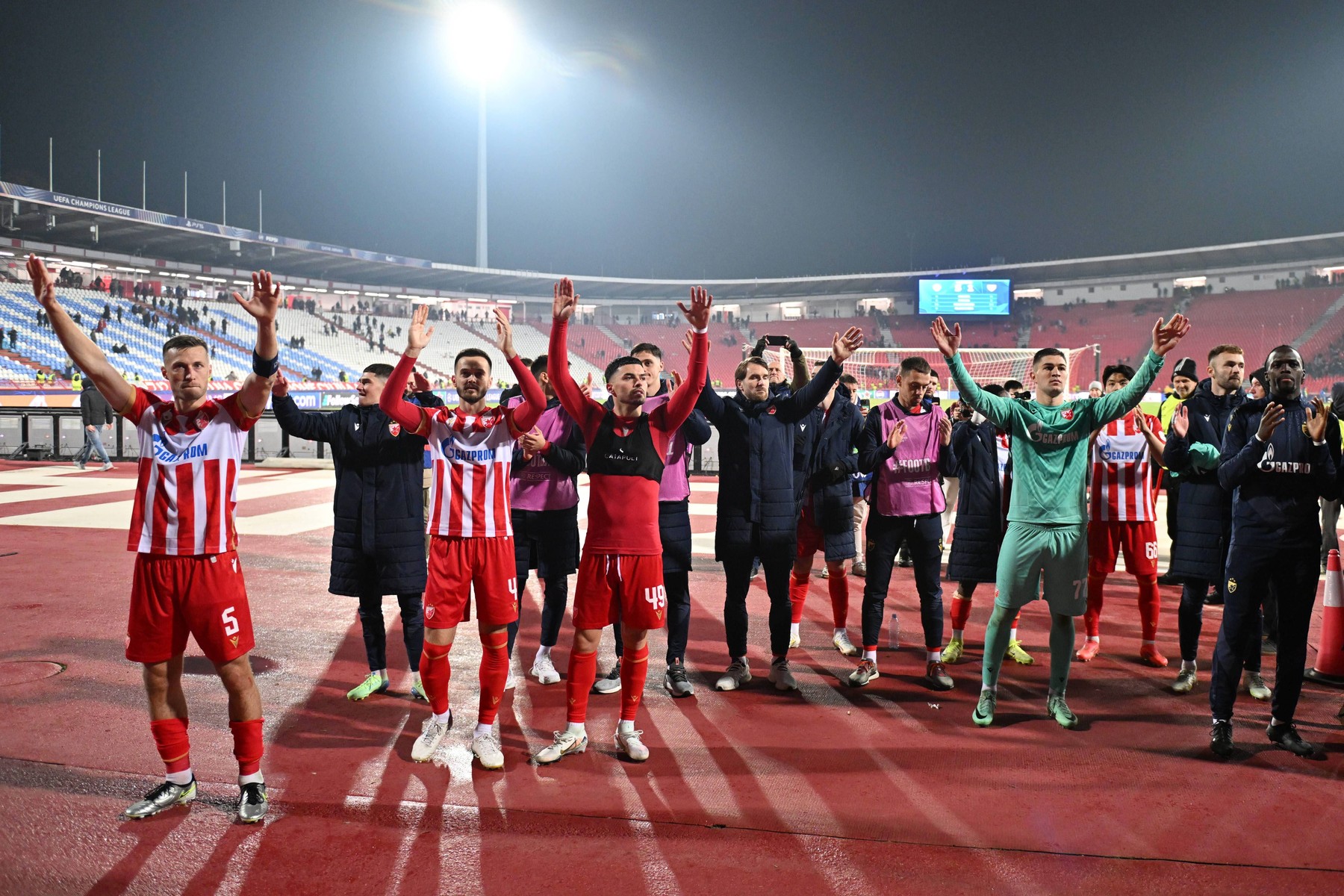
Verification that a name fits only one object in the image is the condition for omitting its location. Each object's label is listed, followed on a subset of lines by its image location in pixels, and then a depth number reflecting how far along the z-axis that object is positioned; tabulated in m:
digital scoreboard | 48.12
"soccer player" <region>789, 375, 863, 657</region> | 6.05
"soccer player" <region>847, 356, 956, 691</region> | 5.52
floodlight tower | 51.25
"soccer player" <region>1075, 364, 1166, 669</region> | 5.96
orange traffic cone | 5.51
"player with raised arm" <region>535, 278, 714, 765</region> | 4.23
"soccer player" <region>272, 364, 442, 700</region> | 5.00
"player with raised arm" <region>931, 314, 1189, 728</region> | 4.75
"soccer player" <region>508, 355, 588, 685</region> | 5.52
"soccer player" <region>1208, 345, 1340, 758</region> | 4.35
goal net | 39.22
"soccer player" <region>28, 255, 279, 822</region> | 3.57
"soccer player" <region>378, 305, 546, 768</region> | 4.24
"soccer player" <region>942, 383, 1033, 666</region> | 6.10
